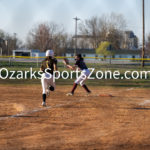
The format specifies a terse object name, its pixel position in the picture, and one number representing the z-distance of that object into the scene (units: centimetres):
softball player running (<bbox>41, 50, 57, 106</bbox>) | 1085
